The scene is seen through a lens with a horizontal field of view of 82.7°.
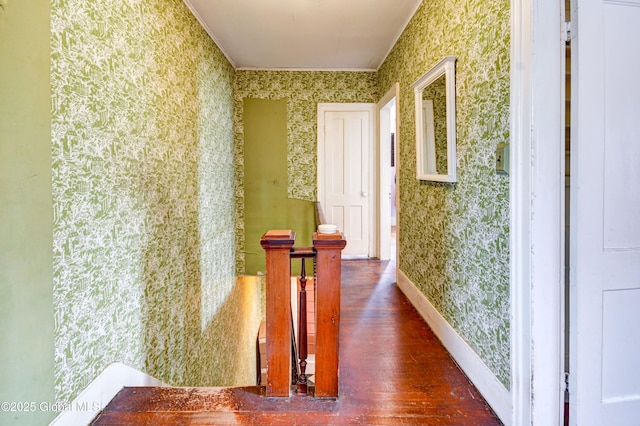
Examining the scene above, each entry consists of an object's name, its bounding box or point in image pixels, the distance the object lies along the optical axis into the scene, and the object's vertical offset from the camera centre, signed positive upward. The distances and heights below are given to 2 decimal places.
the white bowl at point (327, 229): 1.90 -0.14
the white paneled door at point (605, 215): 1.43 -0.06
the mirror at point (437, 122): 2.23 +0.54
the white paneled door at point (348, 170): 4.82 +0.43
